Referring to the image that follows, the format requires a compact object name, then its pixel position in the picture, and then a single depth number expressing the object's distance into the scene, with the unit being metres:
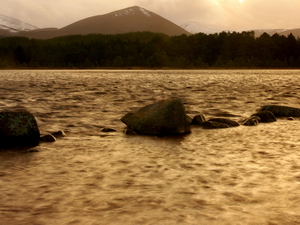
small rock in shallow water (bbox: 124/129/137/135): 9.38
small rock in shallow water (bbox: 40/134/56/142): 8.44
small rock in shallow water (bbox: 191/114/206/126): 10.85
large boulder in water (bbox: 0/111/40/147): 8.05
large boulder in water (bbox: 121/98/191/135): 9.35
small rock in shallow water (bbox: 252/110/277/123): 11.42
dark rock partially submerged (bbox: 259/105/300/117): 12.76
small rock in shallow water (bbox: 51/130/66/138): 9.00
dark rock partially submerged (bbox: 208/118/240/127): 10.65
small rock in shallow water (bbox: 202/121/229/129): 10.32
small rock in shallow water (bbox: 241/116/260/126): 10.75
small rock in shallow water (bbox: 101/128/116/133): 9.84
